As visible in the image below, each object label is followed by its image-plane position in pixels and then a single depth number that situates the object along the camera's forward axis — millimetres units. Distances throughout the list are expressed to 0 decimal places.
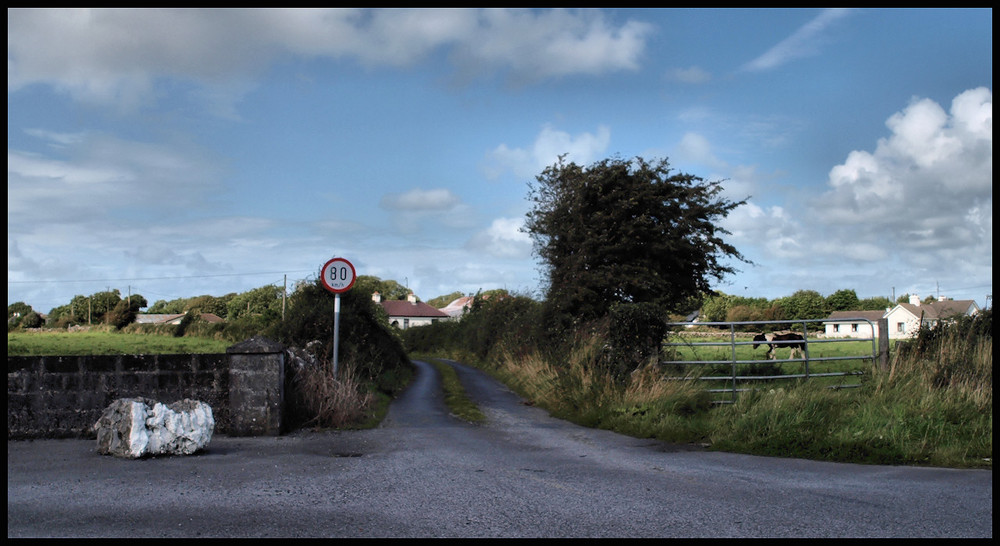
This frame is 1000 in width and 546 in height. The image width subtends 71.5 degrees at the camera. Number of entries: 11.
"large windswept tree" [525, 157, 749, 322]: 21531
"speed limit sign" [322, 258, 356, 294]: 13336
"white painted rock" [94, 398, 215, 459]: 8133
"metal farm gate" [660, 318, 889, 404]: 12312
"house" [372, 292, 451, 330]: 105250
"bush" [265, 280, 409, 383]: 18688
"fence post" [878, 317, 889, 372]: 13383
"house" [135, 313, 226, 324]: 92588
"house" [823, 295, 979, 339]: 82144
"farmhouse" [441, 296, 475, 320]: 115988
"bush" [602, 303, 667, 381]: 12750
